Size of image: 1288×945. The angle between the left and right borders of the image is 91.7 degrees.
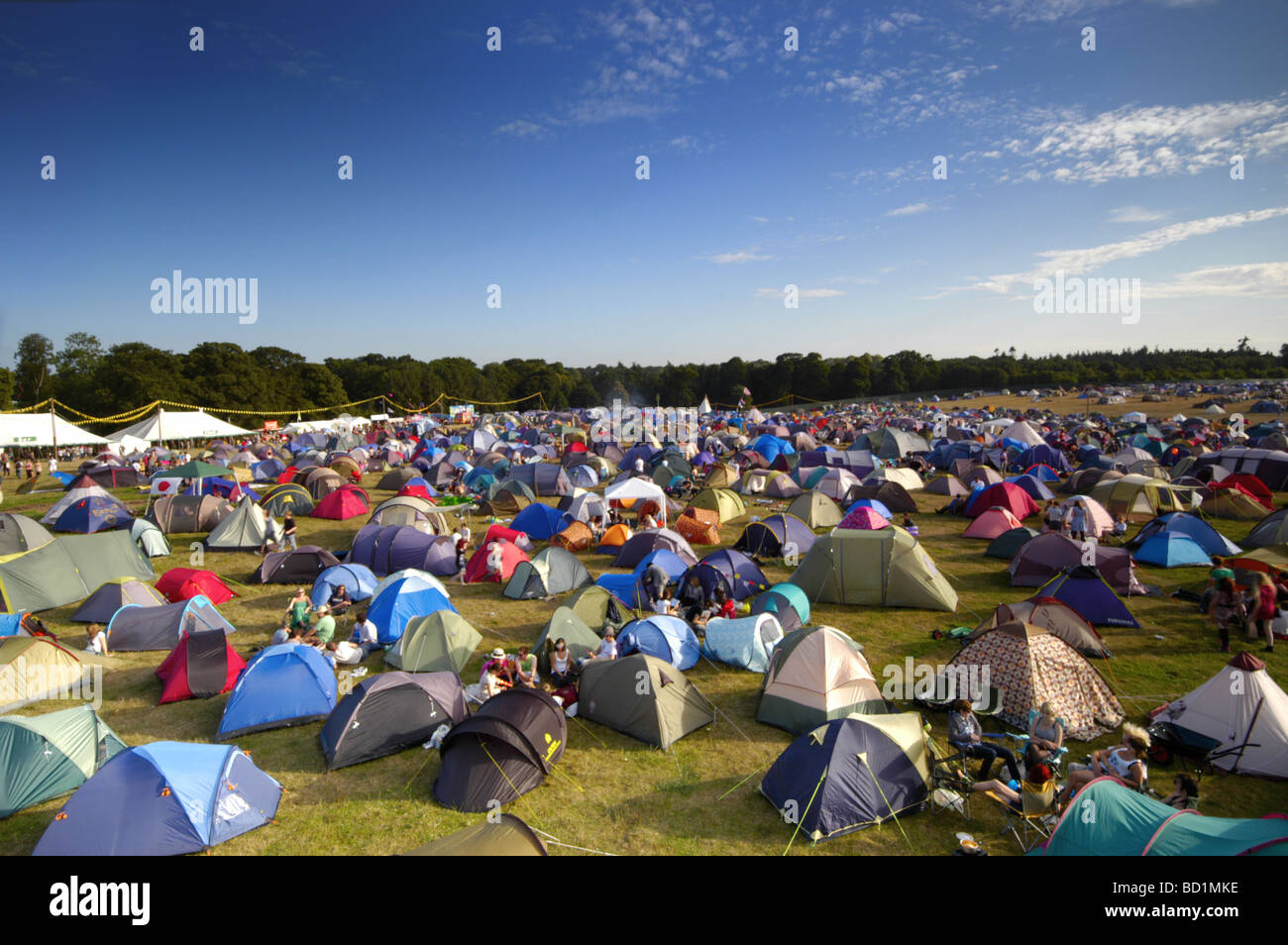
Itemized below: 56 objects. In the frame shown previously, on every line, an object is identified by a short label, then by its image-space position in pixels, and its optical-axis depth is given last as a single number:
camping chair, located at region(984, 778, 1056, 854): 6.32
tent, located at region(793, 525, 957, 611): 12.55
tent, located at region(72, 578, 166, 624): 12.02
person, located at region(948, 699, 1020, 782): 7.07
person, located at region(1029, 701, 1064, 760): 6.96
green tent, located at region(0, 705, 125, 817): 6.72
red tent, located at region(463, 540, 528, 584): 14.75
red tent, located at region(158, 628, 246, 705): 9.29
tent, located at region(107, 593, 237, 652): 10.92
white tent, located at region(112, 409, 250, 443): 39.62
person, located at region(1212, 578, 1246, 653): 10.78
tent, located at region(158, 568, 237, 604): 12.65
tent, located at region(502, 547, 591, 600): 13.64
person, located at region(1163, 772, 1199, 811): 5.82
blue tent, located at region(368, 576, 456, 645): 10.97
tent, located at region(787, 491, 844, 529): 19.69
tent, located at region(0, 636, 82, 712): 8.49
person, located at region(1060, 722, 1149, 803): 6.41
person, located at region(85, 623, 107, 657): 10.53
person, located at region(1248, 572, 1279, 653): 10.80
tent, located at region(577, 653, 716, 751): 8.22
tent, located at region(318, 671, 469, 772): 7.73
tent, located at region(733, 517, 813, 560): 16.08
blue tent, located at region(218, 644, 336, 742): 8.41
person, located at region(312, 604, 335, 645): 10.50
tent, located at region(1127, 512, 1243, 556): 14.91
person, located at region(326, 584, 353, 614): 12.52
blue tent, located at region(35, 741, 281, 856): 5.77
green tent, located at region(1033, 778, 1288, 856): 4.66
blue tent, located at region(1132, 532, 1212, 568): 14.81
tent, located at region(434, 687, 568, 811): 6.98
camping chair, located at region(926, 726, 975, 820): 6.73
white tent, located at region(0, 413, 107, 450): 34.81
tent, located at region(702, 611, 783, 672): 10.18
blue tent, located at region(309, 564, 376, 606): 12.58
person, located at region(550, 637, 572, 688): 9.35
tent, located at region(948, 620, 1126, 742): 8.13
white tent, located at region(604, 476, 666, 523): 21.41
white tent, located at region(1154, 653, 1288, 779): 7.15
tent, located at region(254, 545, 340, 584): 14.62
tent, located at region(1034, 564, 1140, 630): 11.34
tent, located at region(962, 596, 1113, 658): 9.70
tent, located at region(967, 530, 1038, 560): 15.73
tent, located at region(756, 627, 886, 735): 8.16
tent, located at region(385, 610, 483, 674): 10.02
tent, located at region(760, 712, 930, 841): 6.40
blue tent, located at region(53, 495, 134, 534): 19.44
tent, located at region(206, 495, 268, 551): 17.64
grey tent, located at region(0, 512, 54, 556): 15.22
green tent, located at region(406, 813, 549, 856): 5.03
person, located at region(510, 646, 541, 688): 9.20
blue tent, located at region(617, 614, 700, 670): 9.90
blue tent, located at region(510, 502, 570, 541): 18.66
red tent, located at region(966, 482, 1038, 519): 19.75
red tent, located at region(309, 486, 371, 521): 21.75
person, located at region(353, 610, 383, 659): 10.73
